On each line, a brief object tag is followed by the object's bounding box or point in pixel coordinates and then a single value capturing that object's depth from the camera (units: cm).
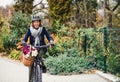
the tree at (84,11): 2120
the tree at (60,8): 1758
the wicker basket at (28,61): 567
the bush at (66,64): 844
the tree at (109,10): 1858
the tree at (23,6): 2109
